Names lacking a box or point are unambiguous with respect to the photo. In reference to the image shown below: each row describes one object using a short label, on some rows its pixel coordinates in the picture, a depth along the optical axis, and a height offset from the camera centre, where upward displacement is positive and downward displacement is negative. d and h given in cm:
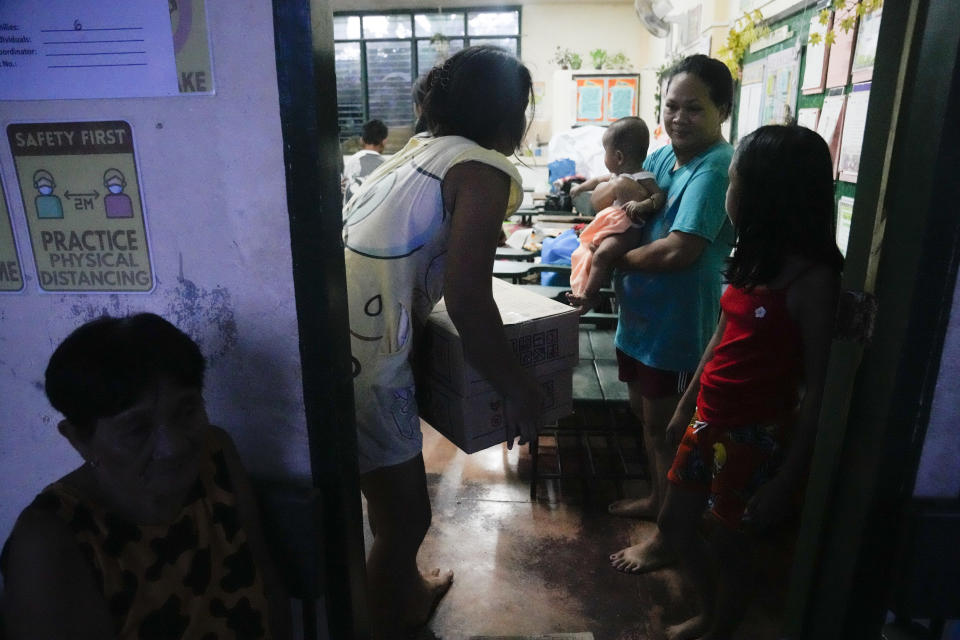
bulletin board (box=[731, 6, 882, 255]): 208 +19
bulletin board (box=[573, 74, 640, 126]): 696 +50
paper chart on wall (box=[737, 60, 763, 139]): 319 +23
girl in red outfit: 126 -43
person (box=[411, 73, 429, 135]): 136 +10
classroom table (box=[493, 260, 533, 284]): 316 -63
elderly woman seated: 80 -51
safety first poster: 98 -10
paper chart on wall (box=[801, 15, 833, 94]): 238 +32
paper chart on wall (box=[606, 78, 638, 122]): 695 +51
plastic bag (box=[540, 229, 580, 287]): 334 -59
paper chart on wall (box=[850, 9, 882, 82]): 197 +30
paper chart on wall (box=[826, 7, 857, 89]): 213 +32
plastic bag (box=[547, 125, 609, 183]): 656 -6
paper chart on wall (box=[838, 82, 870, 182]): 208 +4
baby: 193 -21
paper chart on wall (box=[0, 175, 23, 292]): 103 -19
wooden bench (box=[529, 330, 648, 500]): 234 -121
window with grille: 822 +126
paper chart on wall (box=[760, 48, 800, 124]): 271 +26
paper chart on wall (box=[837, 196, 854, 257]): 225 -27
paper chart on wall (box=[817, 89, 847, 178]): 226 +9
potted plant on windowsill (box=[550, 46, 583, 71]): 768 +103
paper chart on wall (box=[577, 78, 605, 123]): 707 +49
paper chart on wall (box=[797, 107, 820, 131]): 250 +10
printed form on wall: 94 +14
